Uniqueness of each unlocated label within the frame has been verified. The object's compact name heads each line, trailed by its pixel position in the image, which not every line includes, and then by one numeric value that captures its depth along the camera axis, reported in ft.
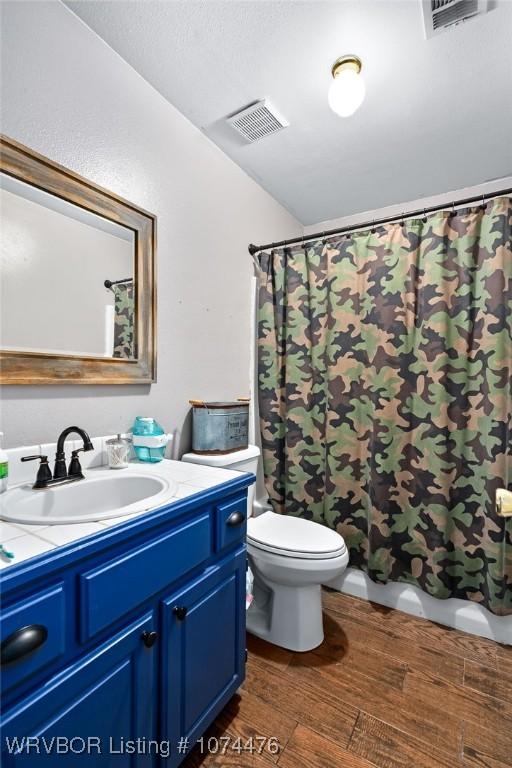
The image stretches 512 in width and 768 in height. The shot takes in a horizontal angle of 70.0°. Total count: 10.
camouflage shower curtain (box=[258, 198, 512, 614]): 5.44
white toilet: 4.90
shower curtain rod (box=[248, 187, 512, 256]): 5.42
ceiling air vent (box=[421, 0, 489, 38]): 3.85
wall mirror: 3.58
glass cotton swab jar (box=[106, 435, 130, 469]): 4.14
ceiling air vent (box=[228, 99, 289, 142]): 5.31
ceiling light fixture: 4.26
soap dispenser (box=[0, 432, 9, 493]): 3.11
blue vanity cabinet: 2.09
